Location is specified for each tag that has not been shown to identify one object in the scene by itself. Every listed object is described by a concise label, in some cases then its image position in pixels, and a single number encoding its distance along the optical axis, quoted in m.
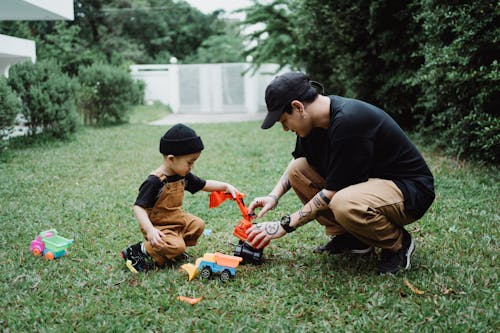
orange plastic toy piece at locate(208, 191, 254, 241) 3.21
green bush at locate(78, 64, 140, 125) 11.94
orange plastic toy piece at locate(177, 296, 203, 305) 2.69
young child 3.04
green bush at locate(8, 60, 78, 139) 8.59
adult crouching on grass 2.70
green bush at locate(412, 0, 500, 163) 5.12
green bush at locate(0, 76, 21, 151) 7.40
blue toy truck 2.99
